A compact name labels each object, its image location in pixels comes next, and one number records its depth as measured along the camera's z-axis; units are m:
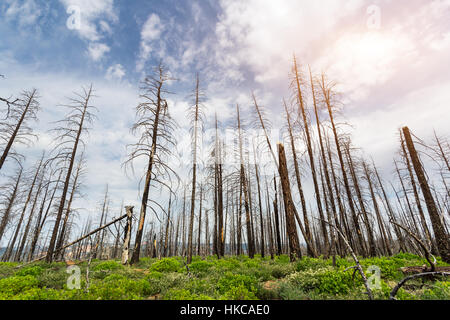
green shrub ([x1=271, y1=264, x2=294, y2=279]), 7.20
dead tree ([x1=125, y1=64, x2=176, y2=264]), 10.16
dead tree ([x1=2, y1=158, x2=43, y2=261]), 21.84
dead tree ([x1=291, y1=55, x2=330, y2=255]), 11.33
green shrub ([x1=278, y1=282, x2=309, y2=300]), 4.02
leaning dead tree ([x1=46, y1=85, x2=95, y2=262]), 12.53
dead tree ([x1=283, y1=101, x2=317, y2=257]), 9.63
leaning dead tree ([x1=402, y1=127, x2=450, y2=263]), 8.51
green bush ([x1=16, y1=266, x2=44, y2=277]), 7.46
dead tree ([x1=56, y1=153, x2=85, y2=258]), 17.61
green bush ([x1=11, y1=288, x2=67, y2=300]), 3.50
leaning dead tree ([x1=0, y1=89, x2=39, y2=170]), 13.17
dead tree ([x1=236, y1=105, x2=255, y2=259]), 14.25
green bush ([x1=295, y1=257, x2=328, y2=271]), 6.94
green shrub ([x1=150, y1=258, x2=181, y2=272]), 8.69
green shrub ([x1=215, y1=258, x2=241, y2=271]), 8.04
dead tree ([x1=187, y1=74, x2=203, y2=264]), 11.70
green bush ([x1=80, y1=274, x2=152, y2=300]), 3.71
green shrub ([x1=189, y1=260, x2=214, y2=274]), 8.22
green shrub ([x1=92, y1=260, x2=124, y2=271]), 8.85
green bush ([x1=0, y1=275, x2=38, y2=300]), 4.52
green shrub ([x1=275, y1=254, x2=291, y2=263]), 12.47
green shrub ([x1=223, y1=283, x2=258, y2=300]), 3.82
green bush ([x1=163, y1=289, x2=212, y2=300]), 3.51
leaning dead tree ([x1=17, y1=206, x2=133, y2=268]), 8.36
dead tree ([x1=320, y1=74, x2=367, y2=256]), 12.00
